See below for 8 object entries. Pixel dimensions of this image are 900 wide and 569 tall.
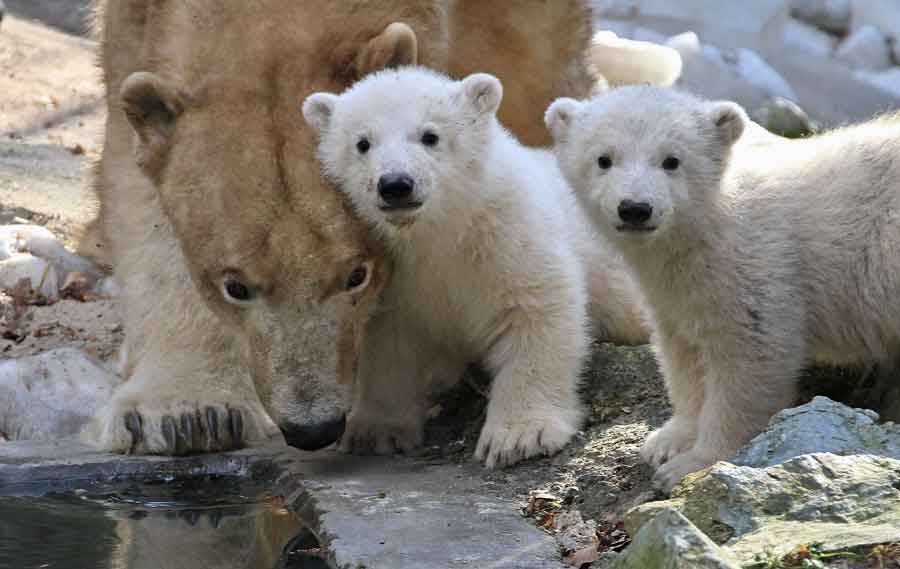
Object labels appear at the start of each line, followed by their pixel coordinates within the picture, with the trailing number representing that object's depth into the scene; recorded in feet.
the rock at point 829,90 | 67.31
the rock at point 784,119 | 63.10
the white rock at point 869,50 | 69.51
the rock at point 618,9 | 73.51
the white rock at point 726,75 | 68.38
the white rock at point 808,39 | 71.36
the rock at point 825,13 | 71.97
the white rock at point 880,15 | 69.46
